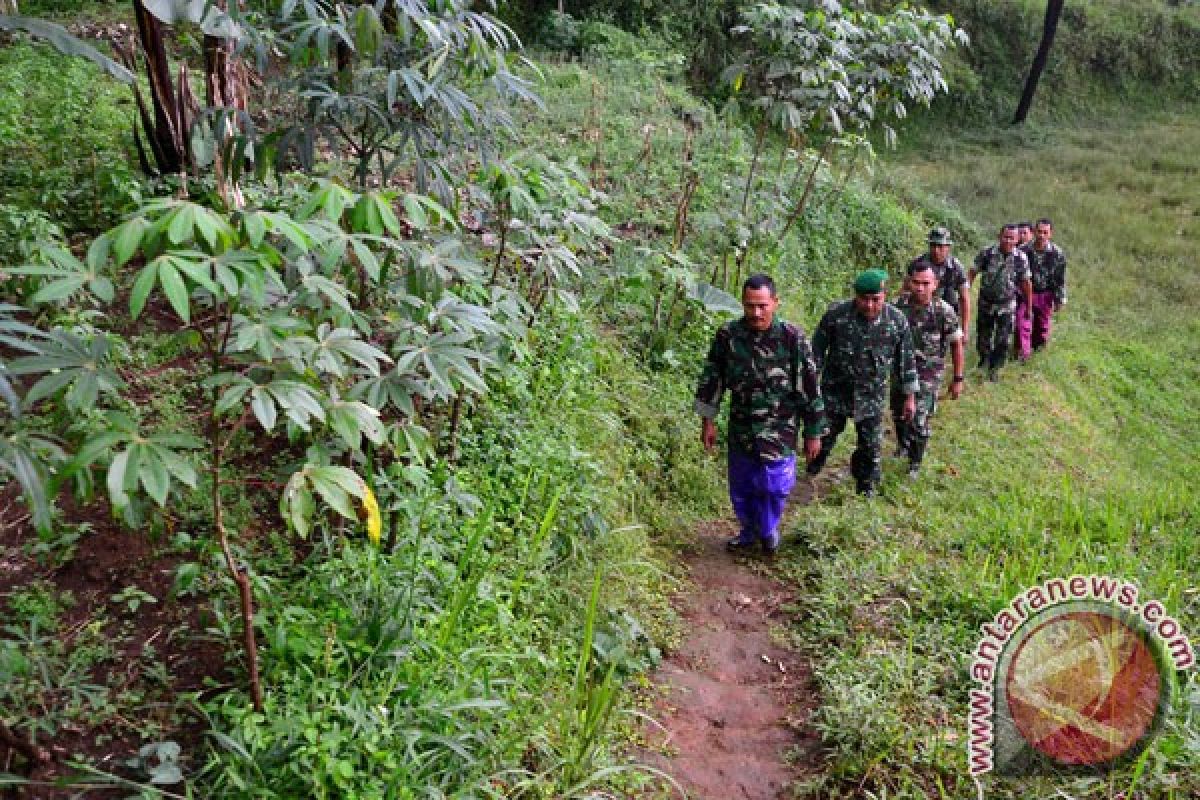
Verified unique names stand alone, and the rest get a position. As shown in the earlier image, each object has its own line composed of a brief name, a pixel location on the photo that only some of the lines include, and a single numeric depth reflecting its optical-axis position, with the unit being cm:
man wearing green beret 570
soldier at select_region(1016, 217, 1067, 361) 942
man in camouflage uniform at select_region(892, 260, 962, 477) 630
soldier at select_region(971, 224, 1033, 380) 852
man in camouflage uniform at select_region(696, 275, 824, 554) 487
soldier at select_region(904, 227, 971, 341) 729
